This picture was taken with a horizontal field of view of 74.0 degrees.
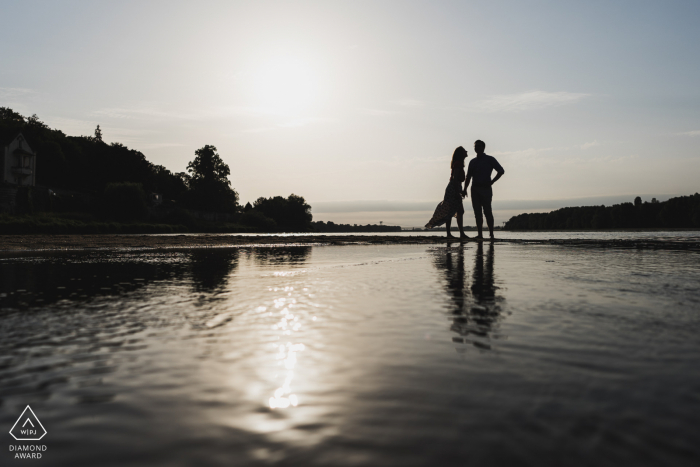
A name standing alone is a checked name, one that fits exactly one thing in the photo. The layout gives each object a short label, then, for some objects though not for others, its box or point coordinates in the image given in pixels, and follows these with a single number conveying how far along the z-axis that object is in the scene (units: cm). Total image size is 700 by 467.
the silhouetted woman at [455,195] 1822
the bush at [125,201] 6141
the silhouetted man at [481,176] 1588
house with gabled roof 6475
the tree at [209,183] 10281
